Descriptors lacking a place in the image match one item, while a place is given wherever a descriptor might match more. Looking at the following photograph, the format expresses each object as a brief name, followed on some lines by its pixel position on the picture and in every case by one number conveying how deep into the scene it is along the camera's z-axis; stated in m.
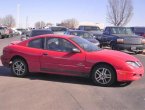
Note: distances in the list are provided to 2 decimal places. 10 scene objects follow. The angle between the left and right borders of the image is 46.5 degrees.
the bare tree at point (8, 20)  61.77
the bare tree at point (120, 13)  26.71
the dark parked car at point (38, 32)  9.52
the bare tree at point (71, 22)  53.82
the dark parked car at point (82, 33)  10.09
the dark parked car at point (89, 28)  15.99
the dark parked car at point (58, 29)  16.08
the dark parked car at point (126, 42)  9.60
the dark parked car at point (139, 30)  17.14
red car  4.68
